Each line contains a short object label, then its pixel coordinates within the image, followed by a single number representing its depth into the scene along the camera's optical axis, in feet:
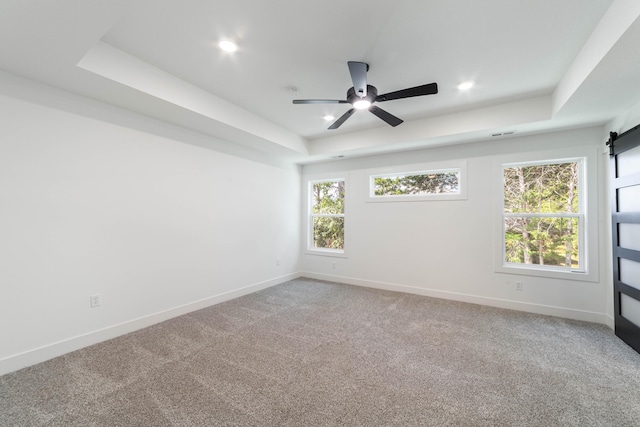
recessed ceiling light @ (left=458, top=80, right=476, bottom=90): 9.27
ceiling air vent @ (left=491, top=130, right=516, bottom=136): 11.60
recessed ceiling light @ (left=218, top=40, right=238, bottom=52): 7.25
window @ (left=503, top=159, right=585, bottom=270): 11.68
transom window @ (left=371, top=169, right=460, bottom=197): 14.21
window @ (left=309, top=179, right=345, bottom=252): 17.88
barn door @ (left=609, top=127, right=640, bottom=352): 8.64
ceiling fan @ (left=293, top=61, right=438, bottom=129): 6.98
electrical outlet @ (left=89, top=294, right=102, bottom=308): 8.88
